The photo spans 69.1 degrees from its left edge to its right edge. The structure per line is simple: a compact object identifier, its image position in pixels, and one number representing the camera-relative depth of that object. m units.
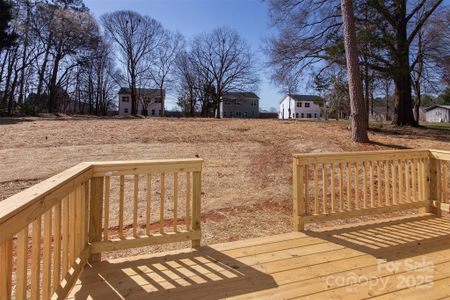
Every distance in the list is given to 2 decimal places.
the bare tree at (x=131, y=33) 33.12
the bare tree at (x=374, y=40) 12.05
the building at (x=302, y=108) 59.59
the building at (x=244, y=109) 53.91
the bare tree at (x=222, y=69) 40.34
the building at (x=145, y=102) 44.06
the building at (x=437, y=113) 49.47
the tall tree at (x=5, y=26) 20.28
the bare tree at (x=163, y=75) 37.89
